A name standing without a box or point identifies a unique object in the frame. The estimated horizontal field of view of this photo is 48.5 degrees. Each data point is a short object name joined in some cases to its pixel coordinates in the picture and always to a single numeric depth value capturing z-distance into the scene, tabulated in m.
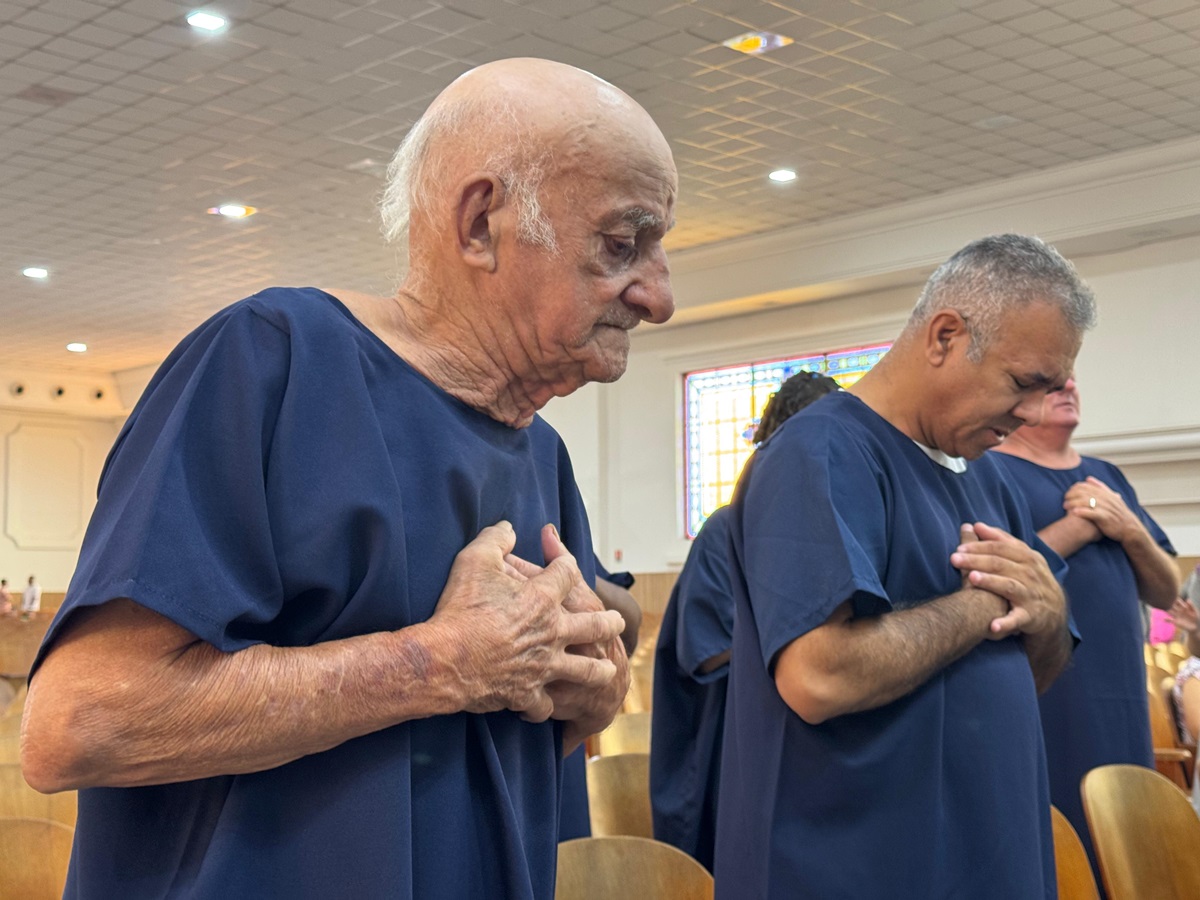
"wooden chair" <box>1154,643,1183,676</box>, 6.89
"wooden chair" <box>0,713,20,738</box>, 4.13
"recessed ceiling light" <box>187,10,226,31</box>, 6.36
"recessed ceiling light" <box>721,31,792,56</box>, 6.65
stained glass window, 11.54
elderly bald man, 1.11
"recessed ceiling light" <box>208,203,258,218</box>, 9.54
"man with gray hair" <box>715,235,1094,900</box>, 2.04
